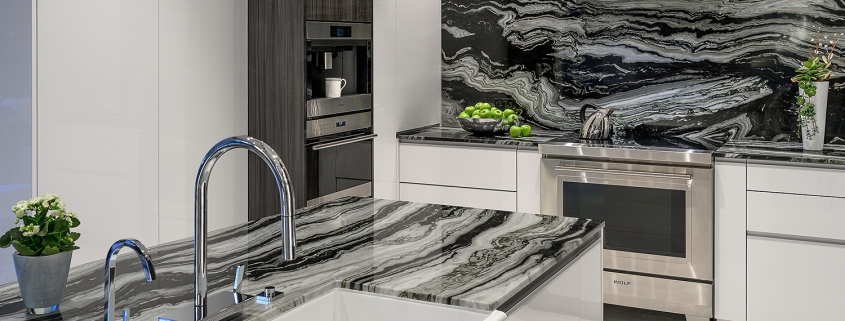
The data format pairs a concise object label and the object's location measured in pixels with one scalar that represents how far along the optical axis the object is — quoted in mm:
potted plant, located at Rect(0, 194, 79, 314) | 1334
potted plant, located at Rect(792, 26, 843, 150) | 3697
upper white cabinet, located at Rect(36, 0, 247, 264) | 2781
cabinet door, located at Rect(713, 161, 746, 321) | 3598
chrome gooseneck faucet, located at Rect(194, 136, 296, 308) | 1225
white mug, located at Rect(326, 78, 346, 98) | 3713
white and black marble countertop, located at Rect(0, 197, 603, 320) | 1522
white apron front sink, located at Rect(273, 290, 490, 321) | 1561
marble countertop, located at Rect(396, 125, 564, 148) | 4070
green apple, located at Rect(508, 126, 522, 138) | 4270
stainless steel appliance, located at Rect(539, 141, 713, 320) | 3684
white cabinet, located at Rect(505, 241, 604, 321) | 1799
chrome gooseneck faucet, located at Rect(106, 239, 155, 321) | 1222
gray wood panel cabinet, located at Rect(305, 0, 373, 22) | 3535
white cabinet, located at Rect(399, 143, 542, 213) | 4062
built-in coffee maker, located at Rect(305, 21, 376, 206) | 3602
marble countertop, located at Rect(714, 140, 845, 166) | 3420
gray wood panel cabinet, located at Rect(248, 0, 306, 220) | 3516
